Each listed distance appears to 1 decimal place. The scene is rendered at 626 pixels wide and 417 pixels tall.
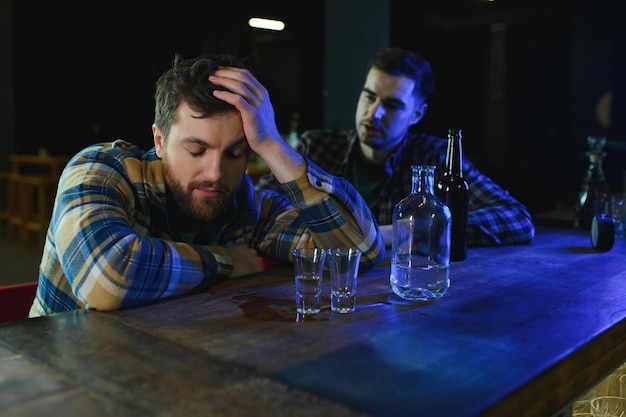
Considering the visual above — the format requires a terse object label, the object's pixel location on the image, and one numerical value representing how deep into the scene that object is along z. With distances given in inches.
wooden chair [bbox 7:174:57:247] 236.5
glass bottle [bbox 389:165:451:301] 53.9
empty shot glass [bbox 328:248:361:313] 48.3
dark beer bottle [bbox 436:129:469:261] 66.8
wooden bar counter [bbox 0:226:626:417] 31.1
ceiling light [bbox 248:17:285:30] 292.4
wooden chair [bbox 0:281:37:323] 57.3
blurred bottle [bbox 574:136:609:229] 91.4
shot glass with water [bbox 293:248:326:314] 47.6
